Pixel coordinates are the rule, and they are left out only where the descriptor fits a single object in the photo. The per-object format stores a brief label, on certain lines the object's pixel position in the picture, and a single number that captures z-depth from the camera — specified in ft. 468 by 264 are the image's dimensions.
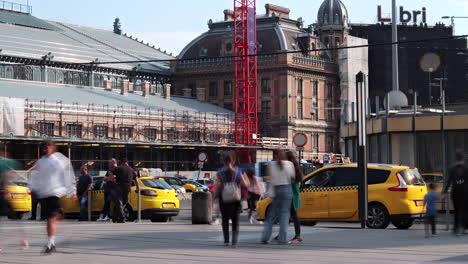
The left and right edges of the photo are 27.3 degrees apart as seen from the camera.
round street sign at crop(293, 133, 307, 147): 128.47
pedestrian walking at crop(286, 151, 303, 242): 59.82
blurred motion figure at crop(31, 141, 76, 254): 51.21
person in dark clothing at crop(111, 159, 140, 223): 84.53
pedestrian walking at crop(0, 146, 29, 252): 51.49
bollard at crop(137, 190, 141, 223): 86.05
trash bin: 83.05
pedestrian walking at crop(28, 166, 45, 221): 95.66
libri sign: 384.88
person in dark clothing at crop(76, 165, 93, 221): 91.86
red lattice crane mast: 313.48
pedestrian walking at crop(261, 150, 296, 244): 58.34
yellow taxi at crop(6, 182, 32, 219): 103.24
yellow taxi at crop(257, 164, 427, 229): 78.38
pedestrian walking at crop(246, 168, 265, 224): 69.07
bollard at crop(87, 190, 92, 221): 92.21
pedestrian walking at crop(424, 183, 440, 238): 66.03
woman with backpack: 57.11
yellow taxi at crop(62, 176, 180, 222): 92.02
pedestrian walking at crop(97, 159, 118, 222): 86.94
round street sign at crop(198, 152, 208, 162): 192.79
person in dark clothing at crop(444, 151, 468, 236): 59.62
